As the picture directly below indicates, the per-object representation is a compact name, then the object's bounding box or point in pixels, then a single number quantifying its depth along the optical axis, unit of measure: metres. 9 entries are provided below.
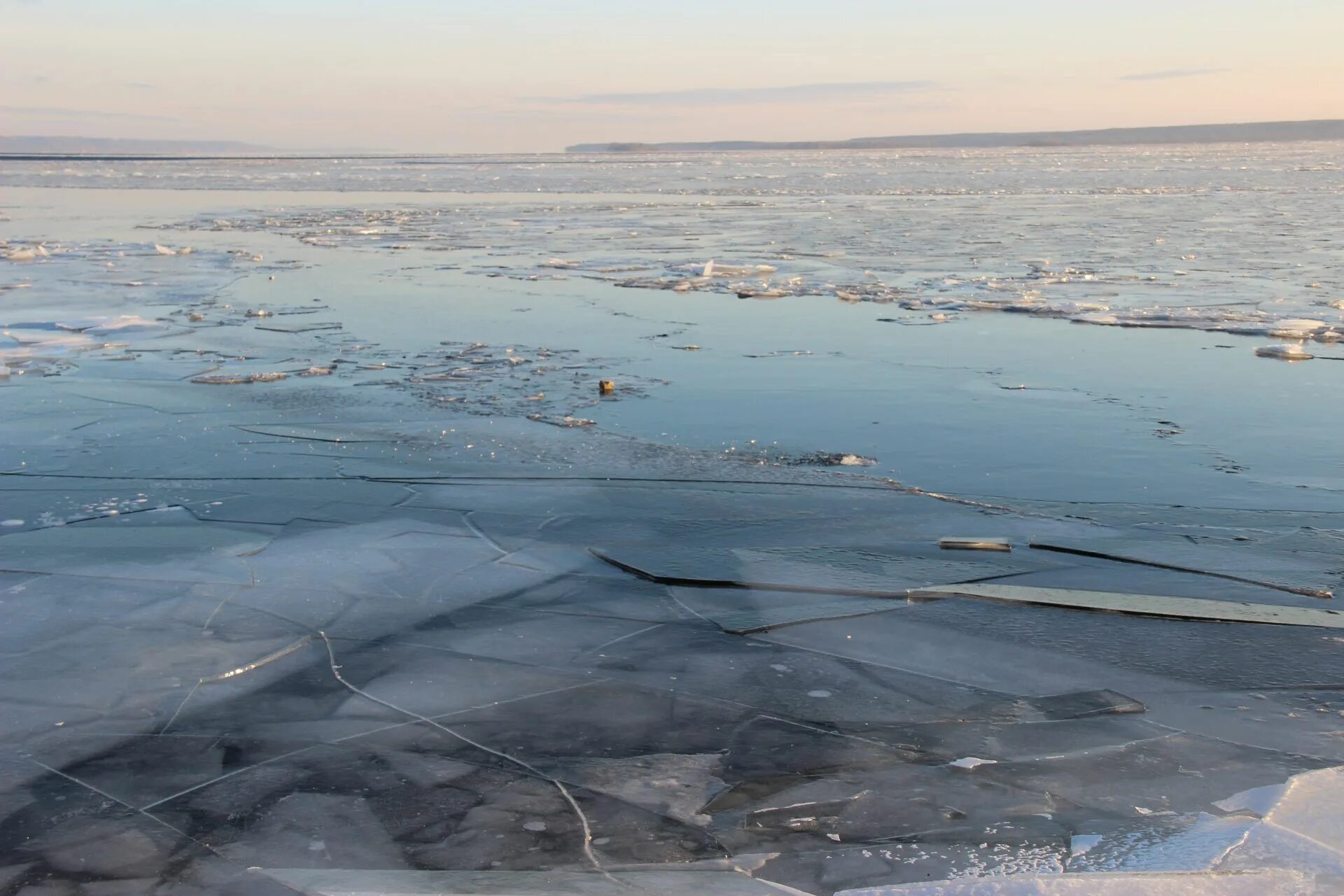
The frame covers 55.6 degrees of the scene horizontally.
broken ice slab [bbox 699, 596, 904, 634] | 4.35
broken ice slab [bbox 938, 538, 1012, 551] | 5.14
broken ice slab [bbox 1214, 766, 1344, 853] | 2.87
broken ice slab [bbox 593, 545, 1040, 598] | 4.76
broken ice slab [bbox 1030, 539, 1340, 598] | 4.72
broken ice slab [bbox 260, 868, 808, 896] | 2.68
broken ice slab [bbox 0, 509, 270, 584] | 4.94
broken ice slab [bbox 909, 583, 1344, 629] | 4.38
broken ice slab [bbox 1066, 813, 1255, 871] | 2.75
